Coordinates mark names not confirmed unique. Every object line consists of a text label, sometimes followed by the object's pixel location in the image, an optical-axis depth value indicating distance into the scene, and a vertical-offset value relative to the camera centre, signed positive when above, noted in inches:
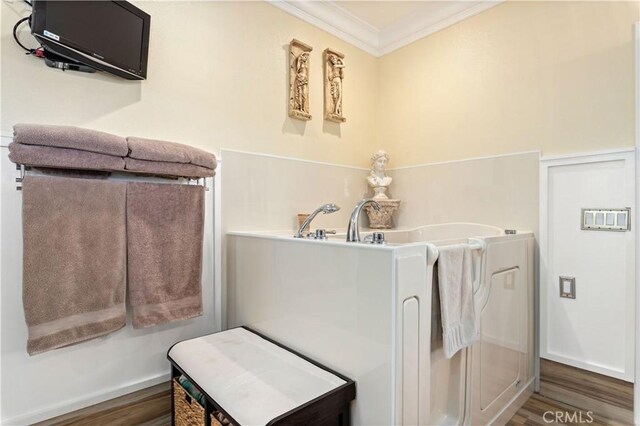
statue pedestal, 99.5 +0.2
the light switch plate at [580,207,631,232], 62.1 -0.7
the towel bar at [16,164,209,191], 48.5 +6.0
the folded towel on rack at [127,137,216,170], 55.4 +11.2
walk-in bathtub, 40.3 -16.5
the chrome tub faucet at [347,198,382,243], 56.1 -2.4
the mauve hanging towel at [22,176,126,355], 47.3 -7.6
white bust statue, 101.7 +12.5
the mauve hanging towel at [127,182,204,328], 57.6 -7.3
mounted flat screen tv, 45.9 +28.6
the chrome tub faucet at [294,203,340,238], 63.5 +1.0
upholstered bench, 39.2 -23.6
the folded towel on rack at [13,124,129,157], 45.7 +11.2
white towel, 45.6 -12.5
